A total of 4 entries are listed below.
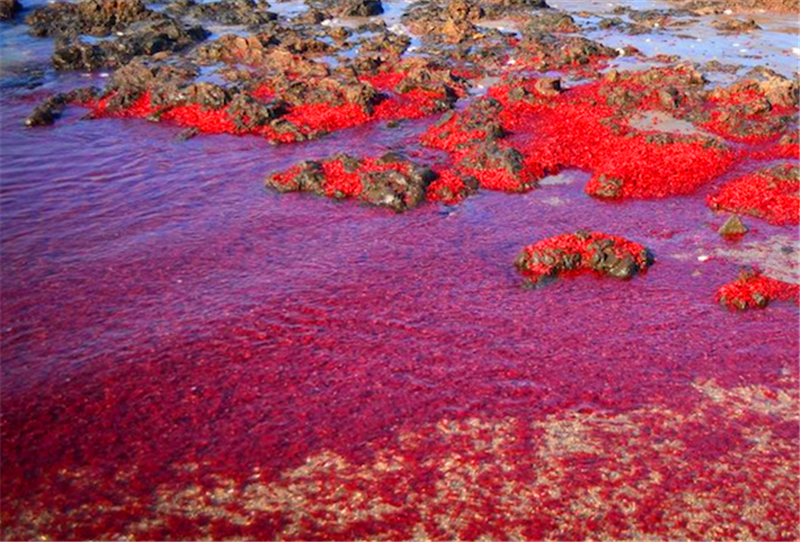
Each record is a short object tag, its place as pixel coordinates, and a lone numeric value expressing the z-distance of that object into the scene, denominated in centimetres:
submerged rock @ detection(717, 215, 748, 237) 2653
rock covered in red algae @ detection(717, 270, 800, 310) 2230
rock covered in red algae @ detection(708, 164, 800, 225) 2797
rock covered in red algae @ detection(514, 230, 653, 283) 2406
